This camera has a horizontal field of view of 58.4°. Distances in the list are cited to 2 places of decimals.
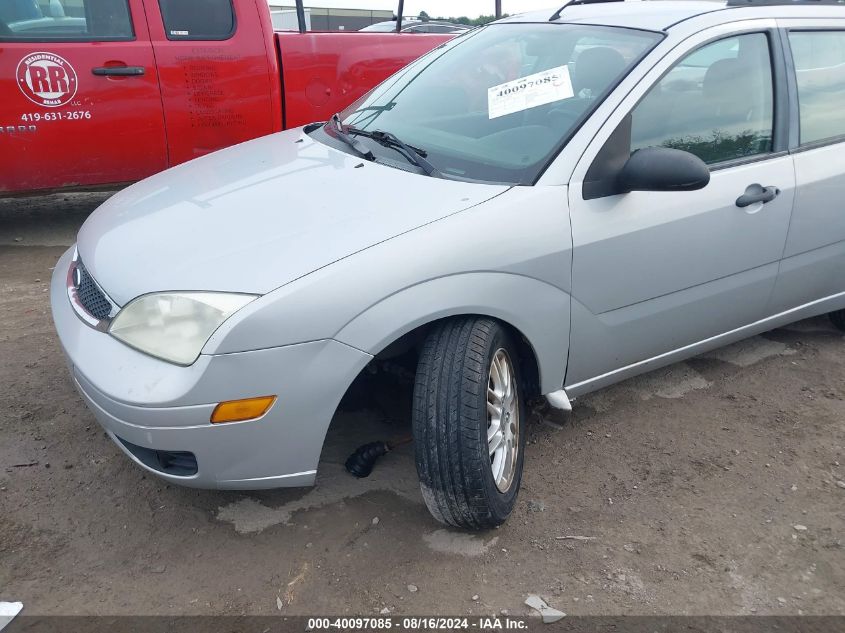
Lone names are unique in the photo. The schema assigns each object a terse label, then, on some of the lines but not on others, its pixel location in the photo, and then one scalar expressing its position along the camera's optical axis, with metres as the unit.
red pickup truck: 4.77
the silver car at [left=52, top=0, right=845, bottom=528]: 2.14
